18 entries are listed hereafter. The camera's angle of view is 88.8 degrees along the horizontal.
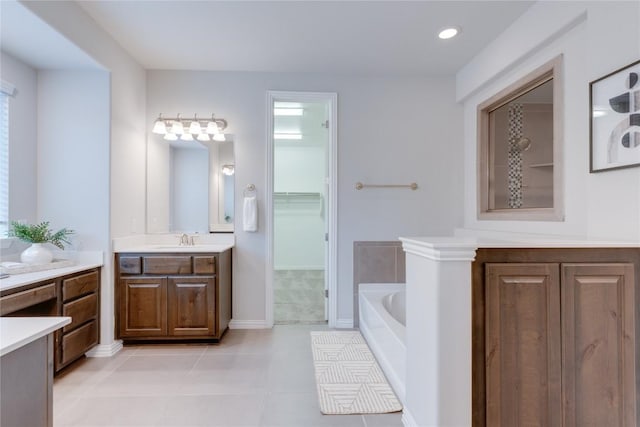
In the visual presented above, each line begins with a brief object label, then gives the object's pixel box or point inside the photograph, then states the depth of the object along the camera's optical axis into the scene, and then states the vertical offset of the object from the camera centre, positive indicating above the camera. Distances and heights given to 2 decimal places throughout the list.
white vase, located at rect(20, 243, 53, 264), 2.34 -0.29
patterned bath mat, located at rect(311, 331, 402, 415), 2.01 -1.17
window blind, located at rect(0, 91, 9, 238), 2.42 +0.39
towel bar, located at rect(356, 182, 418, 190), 3.42 +0.30
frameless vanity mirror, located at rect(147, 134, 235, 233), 3.42 +0.32
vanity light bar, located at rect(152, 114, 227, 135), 3.28 +0.91
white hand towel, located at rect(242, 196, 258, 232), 3.31 +0.02
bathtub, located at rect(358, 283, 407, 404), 2.14 -0.90
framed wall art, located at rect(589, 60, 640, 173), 1.57 +0.49
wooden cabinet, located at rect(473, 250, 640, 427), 1.49 -0.56
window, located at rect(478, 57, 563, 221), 2.29 +0.57
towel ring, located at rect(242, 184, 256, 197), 3.36 +0.26
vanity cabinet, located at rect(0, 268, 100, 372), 1.99 -0.64
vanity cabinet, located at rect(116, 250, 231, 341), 2.84 -0.72
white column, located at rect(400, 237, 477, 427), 1.44 -0.52
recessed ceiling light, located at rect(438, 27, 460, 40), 2.61 +1.48
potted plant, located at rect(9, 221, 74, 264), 2.35 -0.17
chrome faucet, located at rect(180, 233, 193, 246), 3.41 -0.26
